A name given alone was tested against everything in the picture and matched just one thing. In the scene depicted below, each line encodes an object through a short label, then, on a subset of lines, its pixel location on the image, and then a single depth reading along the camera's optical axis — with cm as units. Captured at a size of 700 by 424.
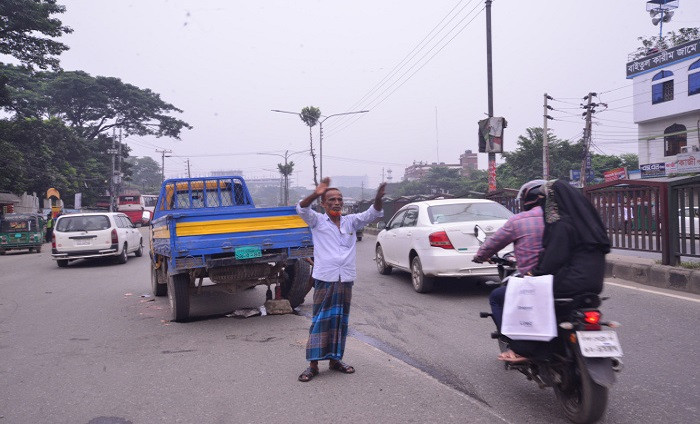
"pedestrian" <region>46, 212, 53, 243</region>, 2955
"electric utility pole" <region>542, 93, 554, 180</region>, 2722
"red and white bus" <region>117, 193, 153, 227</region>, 4952
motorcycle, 341
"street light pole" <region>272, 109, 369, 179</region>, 4376
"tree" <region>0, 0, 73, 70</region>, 2403
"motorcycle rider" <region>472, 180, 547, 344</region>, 405
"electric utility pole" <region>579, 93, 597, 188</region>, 3106
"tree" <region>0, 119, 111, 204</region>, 2708
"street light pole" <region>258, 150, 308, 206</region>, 5663
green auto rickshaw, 2347
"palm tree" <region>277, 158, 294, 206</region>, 5877
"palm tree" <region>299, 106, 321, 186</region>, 4375
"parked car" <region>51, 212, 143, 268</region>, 1586
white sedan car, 834
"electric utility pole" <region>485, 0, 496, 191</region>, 1847
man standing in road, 466
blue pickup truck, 677
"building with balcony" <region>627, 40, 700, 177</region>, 3372
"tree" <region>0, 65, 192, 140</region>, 4372
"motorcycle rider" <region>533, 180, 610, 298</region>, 356
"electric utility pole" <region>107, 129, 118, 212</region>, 4712
